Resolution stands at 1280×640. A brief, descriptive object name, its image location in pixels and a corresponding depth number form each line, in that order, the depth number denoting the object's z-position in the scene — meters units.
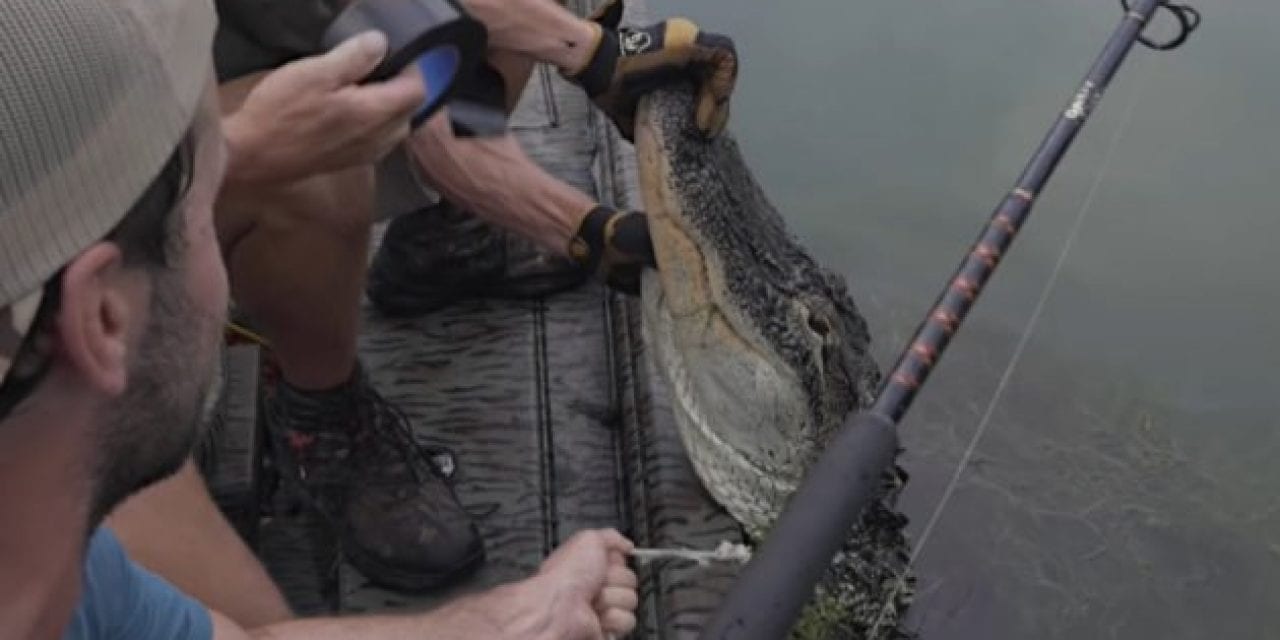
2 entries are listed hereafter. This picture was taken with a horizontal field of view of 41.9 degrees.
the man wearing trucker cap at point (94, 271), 0.85
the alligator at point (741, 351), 2.15
